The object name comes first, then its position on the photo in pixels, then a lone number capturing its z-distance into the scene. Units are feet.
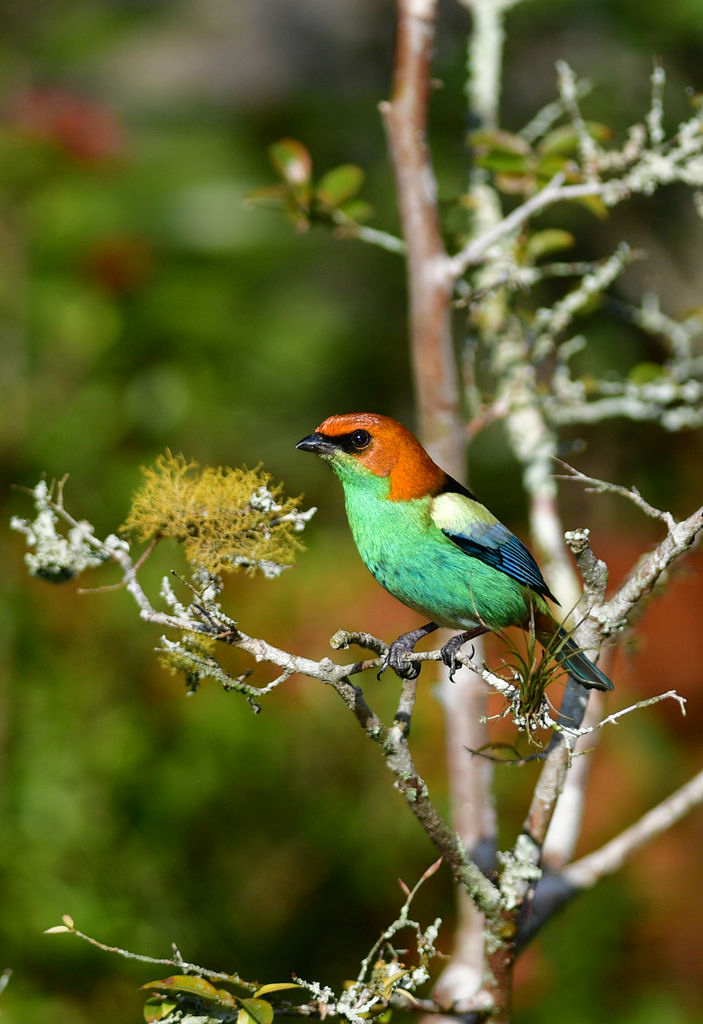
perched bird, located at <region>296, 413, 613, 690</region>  14.57
